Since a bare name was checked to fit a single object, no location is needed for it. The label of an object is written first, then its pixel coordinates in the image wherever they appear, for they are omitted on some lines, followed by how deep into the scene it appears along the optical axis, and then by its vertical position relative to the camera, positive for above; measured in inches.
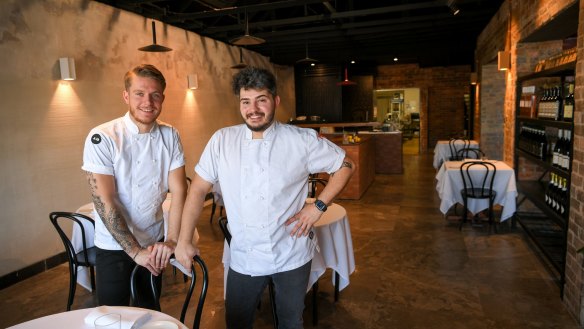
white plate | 57.7 -28.5
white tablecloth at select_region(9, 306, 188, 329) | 60.4 -29.5
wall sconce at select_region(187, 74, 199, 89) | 275.4 +23.7
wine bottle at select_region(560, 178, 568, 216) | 153.0 -33.1
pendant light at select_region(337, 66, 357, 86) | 436.1 +32.5
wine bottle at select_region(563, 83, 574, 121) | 137.0 +0.2
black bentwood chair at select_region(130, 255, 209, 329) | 73.0 -30.4
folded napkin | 58.0 -28.4
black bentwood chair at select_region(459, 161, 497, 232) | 202.8 -36.1
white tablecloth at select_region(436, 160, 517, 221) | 200.7 -39.8
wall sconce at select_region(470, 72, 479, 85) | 367.7 +28.9
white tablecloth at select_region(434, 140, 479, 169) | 334.3 -32.1
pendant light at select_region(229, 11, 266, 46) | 214.2 +39.0
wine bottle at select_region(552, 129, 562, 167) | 154.3 -16.6
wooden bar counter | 285.6 -40.6
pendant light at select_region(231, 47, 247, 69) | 342.3 +49.4
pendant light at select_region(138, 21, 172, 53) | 202.2 +33.8
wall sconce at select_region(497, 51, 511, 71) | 224.7 +26.5
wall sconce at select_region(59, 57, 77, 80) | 176.9 +22.1
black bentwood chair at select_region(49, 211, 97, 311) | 122.4 -41.7
